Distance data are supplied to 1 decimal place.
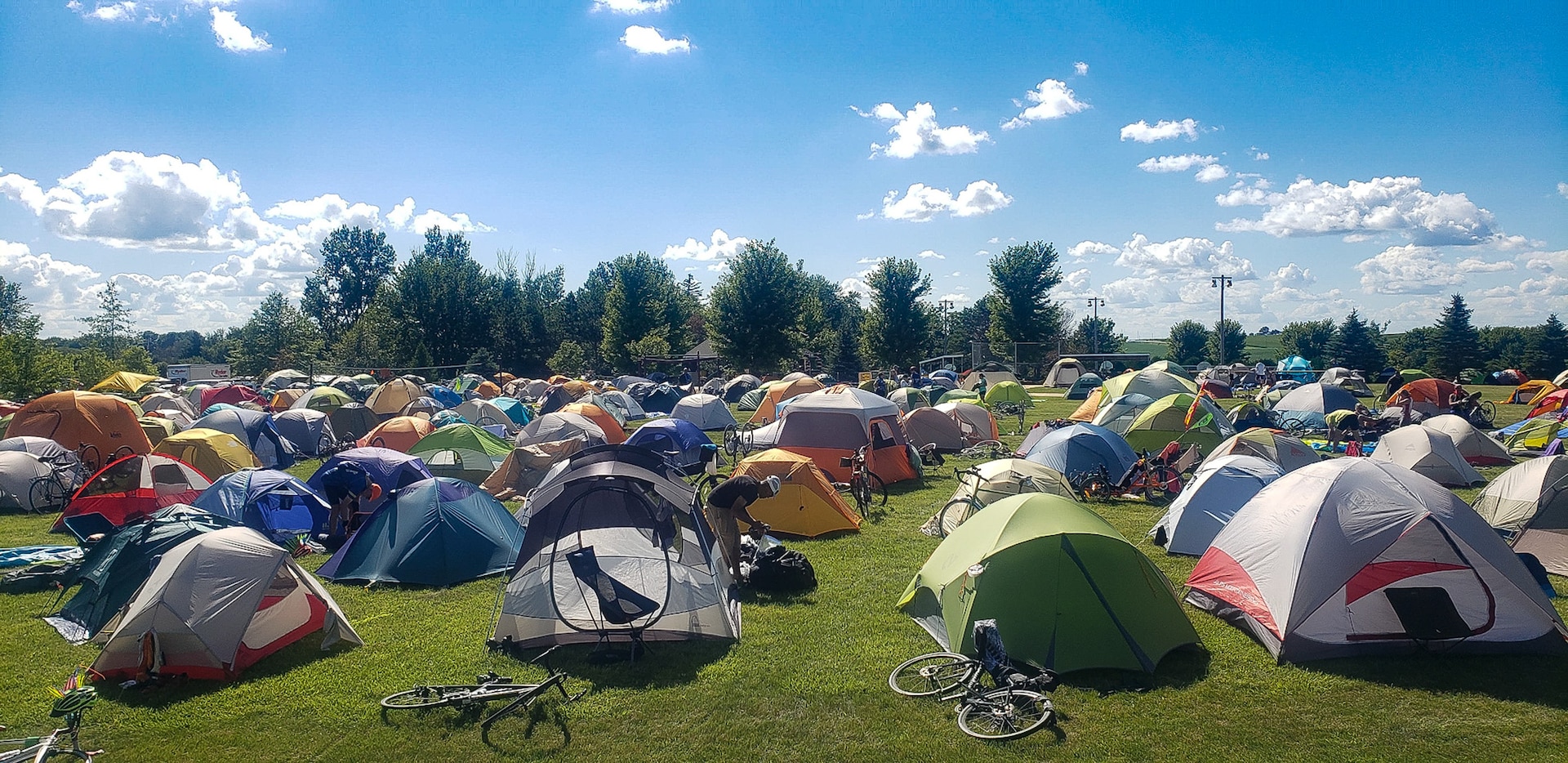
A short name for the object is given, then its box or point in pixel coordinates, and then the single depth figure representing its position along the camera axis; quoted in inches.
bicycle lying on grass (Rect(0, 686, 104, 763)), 224.7
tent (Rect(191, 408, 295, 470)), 802.8
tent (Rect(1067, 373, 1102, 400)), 1572.3
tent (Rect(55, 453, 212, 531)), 491.2
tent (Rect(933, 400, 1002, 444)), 895.7
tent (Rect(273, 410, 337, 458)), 894.4
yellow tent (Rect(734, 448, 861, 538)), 495.3
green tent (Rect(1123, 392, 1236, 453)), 714.8
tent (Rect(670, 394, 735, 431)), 1084.5
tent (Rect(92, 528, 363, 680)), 277.4
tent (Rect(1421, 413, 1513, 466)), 698.2
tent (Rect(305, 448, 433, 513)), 528.4
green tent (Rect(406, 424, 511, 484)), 658.8
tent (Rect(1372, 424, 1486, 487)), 616.7
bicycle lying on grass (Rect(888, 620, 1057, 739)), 246.7
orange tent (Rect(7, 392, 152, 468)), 710.5
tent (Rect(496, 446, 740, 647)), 313.1
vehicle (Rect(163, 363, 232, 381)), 2220.7
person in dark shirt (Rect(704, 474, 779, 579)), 378.3
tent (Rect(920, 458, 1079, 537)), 483.5
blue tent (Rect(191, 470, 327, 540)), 473.1
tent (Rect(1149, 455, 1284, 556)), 440.8
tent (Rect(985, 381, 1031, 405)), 1254.9
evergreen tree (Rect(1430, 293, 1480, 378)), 2207.2
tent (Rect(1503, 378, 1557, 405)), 1279.5
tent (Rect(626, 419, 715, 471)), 741.9
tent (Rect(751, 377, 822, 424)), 1060.0
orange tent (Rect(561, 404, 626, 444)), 844.6
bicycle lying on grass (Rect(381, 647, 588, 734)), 263.0
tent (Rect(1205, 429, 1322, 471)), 548.4
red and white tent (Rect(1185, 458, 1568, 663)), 285.1
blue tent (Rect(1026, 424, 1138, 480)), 619.2
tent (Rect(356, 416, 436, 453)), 741.9
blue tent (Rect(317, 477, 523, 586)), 402.9
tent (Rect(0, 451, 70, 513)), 596.1
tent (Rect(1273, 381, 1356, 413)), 989.2
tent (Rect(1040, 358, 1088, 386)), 1905.8
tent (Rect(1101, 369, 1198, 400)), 1003.3
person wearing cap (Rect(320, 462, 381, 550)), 469.7
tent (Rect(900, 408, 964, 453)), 853.2
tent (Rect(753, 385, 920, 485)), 666.2
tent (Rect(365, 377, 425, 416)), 1117.1
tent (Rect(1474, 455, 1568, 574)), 388.8
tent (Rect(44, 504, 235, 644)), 321.1
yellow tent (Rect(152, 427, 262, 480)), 644.7
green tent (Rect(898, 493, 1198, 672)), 280.2
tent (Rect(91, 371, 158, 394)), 1428.4
